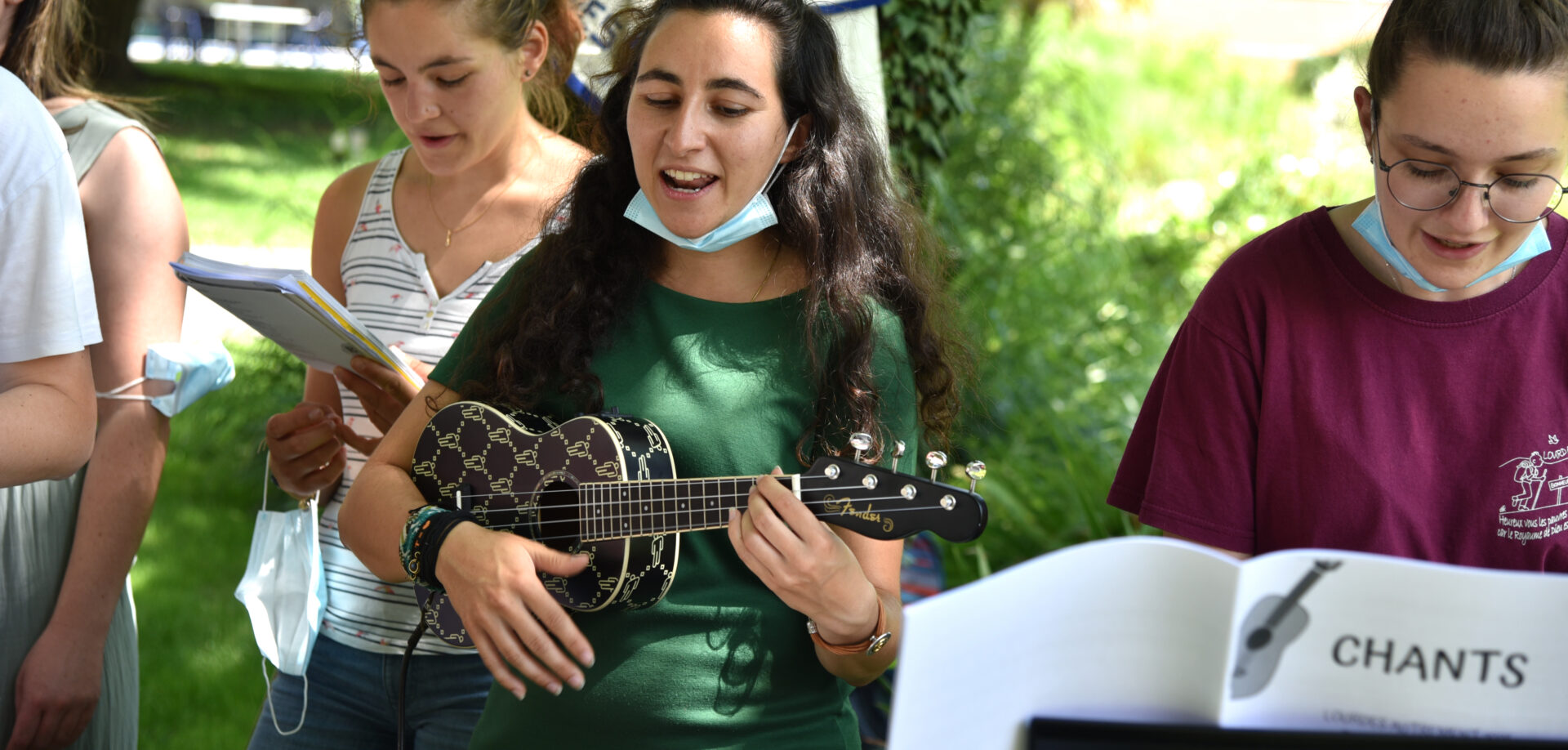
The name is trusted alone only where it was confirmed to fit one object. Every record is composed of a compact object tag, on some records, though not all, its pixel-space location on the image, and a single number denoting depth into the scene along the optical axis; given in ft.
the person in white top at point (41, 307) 13.27
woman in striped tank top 14.15
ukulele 13.07
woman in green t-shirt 13.22
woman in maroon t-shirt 12.88
